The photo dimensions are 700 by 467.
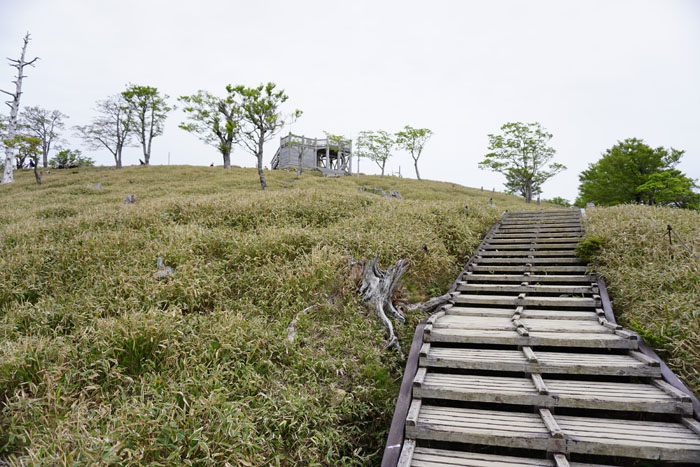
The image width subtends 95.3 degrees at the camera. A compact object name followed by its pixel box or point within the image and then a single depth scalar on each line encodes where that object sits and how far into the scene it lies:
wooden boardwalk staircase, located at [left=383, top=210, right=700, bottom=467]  3.04
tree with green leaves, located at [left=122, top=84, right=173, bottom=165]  39.56
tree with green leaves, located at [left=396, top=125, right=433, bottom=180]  43.75
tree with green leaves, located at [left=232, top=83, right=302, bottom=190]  21.05
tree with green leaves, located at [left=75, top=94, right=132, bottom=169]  40.16
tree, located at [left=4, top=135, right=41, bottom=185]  21.64
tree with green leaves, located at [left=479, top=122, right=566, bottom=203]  30.55
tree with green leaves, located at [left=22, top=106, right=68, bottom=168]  41.34
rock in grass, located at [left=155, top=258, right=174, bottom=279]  6.35
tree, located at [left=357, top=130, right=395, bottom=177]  45.88
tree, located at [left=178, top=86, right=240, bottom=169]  35.06
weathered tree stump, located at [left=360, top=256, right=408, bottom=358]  6.12
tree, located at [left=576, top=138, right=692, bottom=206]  21.38
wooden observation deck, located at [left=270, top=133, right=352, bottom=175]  38.25
